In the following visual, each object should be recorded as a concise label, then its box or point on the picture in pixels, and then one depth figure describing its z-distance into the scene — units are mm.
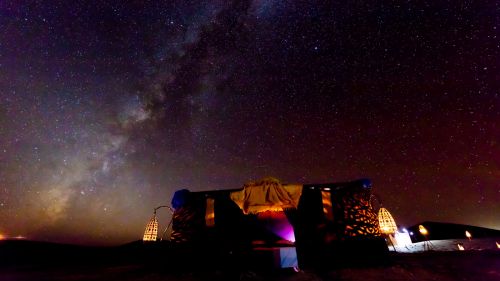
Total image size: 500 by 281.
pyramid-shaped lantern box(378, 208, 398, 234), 10125
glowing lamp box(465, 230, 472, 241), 16766
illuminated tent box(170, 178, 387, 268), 7742
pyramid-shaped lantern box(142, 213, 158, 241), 10820
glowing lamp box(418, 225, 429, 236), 16328
